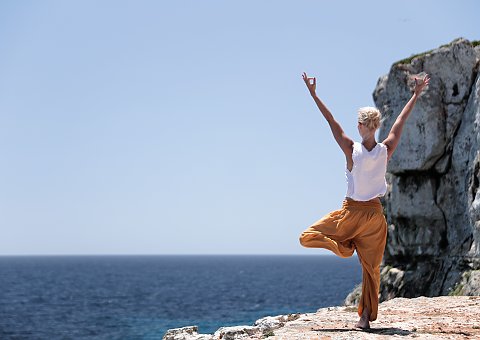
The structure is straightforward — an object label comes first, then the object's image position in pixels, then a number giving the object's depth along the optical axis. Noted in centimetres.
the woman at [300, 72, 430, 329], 1006
